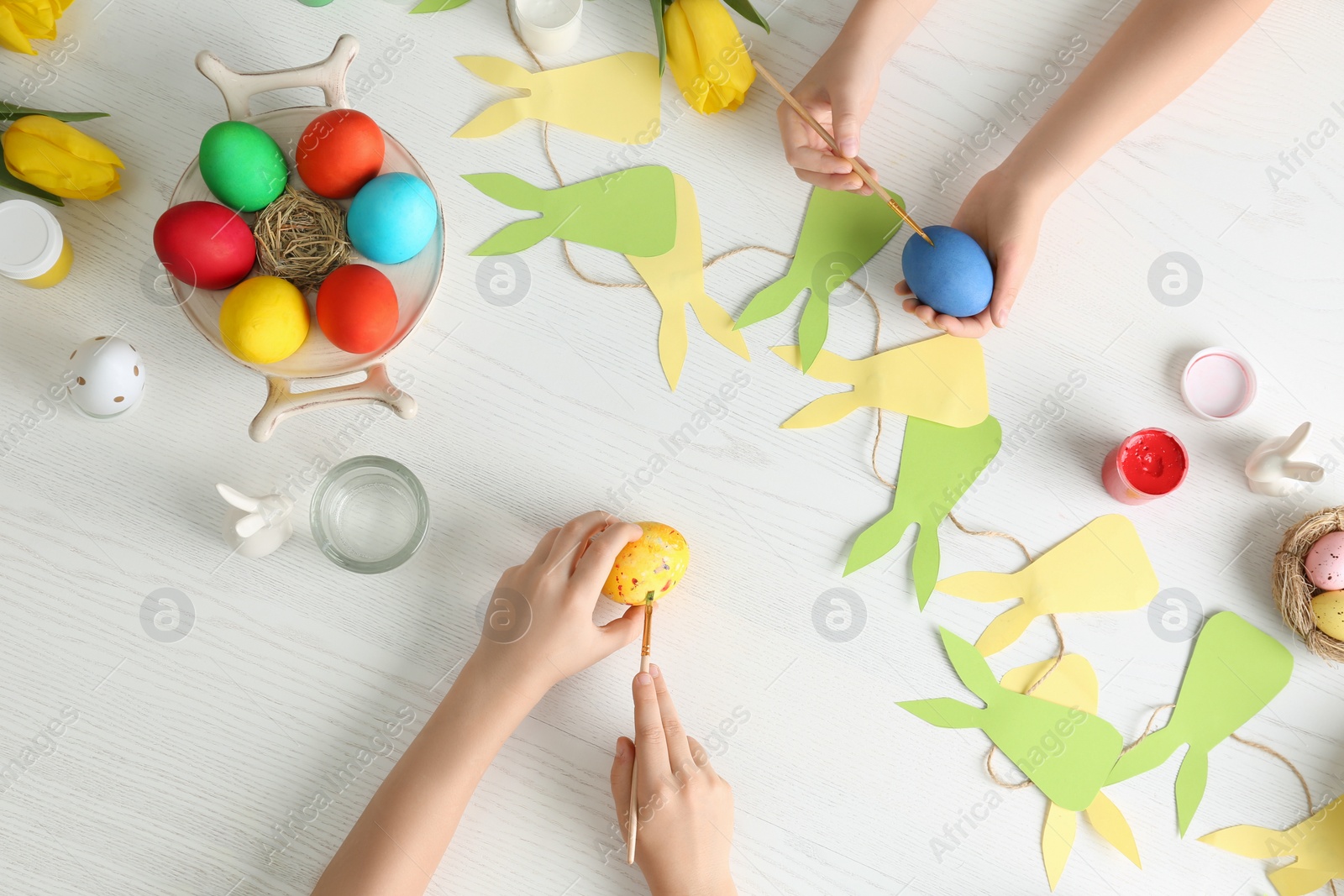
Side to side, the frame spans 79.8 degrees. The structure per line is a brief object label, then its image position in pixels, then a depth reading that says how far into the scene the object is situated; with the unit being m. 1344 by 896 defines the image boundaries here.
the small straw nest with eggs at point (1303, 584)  0.88
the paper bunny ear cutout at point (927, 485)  0.92
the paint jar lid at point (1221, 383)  0.93
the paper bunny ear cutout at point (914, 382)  0.93
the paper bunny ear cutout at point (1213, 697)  0.91
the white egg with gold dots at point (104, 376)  0.84
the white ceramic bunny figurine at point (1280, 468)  0.87
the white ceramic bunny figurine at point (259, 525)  0.81
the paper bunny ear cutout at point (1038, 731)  0.90
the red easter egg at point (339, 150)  0.78
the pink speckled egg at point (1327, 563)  0.86
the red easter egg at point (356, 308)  0.77
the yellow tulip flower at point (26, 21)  0.86
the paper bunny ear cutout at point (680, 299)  0.94
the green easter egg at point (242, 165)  0.77
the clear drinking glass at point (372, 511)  0.89
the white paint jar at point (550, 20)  0.93
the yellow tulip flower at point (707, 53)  0.91
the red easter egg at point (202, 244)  0.76
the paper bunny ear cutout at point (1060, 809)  0.90
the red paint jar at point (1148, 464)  0.90
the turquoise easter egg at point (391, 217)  0.79
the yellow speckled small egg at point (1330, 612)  0.86
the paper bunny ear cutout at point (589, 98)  0.96
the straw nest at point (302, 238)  0.81
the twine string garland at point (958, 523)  0.90
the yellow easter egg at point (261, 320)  0.76
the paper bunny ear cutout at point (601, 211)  0.95
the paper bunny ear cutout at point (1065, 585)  0.92
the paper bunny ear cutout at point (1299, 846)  0.89
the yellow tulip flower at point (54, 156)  0.85
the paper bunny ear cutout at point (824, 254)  0.94
